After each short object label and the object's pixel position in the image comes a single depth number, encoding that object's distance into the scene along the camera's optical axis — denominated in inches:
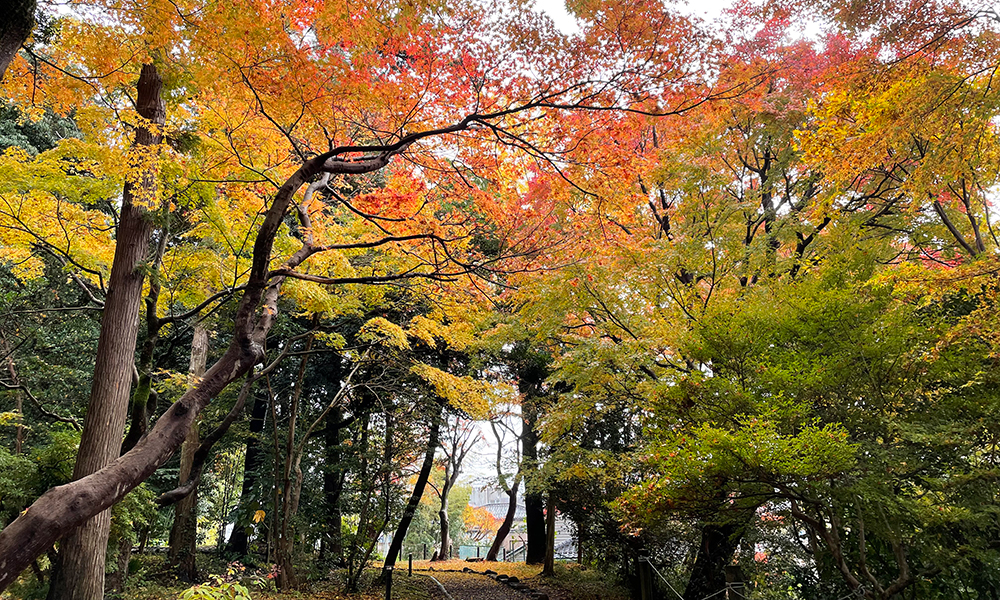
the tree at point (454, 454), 577.5
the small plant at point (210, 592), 121.9
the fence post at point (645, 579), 271.7
